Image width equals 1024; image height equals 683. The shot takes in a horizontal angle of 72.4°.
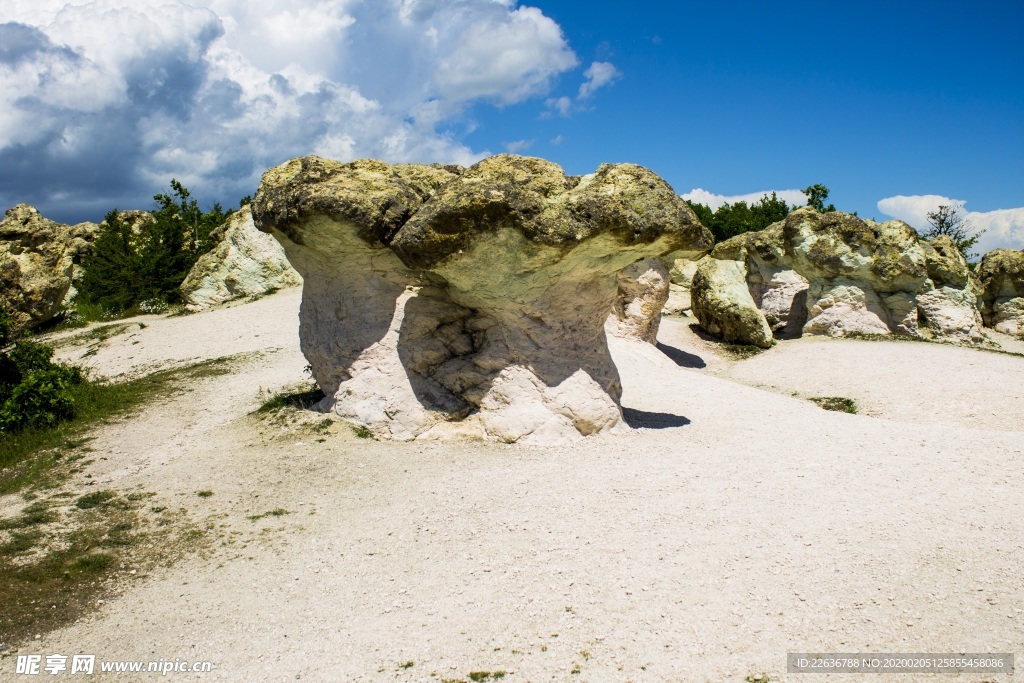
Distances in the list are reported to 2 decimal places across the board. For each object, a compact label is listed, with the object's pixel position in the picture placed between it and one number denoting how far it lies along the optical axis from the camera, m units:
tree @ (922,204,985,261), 37.31
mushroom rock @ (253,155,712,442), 8.44
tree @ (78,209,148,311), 22.61
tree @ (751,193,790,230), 34.00
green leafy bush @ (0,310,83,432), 10.11
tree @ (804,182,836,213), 33.22
